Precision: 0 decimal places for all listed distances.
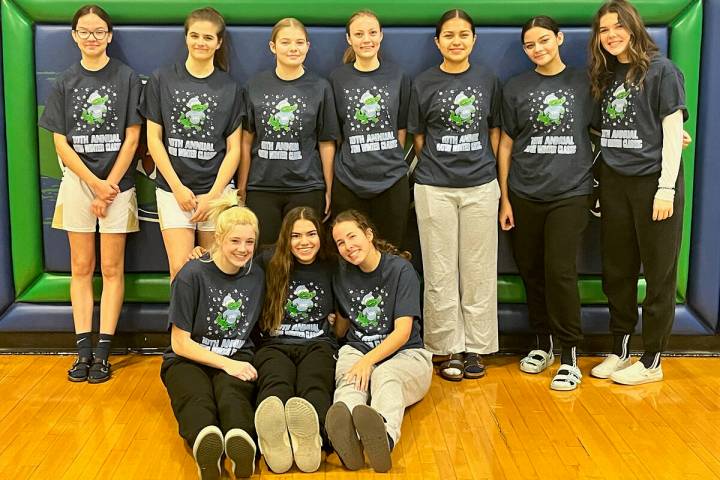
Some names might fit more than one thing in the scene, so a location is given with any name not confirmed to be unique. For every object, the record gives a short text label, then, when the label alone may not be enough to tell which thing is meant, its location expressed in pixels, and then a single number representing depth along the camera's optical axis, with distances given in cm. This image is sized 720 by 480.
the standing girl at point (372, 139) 358
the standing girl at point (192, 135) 355
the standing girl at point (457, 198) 358
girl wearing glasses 360
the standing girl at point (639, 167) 340
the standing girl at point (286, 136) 355
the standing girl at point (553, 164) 356
